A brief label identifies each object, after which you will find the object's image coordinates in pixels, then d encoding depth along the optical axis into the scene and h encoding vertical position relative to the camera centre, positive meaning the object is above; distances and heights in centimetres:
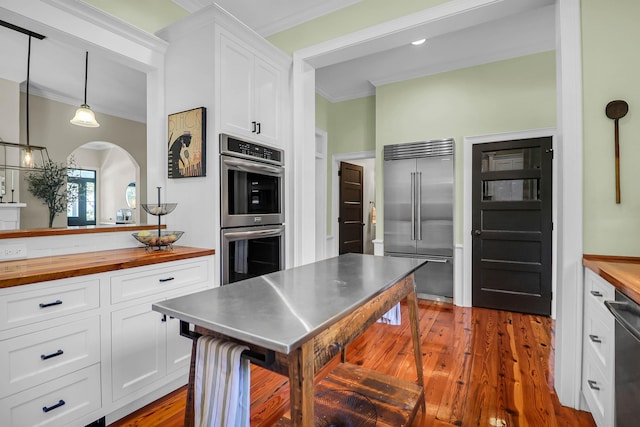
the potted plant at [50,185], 495 +49
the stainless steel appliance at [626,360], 113 -57
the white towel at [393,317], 188 -62
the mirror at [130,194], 834 +58
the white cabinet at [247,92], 241 +104
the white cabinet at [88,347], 138 -68
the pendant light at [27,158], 456 +85
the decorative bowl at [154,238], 221 -17
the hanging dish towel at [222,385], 95 -53
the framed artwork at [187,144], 235 +56
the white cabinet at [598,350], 147 -72
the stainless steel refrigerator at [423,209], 396 +8
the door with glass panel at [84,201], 841 +40
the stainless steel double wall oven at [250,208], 239 +6
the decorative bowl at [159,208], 226 +5
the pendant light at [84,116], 399 +129
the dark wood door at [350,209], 532 +11
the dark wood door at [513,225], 357 -12
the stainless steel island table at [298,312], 86 -31
